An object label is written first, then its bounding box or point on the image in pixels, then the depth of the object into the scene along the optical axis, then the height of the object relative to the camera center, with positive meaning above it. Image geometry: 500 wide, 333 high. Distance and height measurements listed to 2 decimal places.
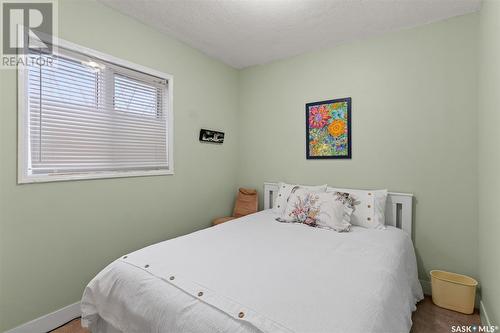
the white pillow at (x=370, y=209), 2.41 -0.43
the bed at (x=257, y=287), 1.06 -0.62
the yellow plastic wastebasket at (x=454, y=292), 2.04 -1.06
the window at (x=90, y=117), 1.82 +0.41
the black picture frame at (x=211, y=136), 3.11 +0.38
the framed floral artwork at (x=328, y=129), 2.81 +0.43
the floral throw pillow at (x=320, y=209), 2.33 -0.43
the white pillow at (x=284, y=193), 2.82 -0.32
